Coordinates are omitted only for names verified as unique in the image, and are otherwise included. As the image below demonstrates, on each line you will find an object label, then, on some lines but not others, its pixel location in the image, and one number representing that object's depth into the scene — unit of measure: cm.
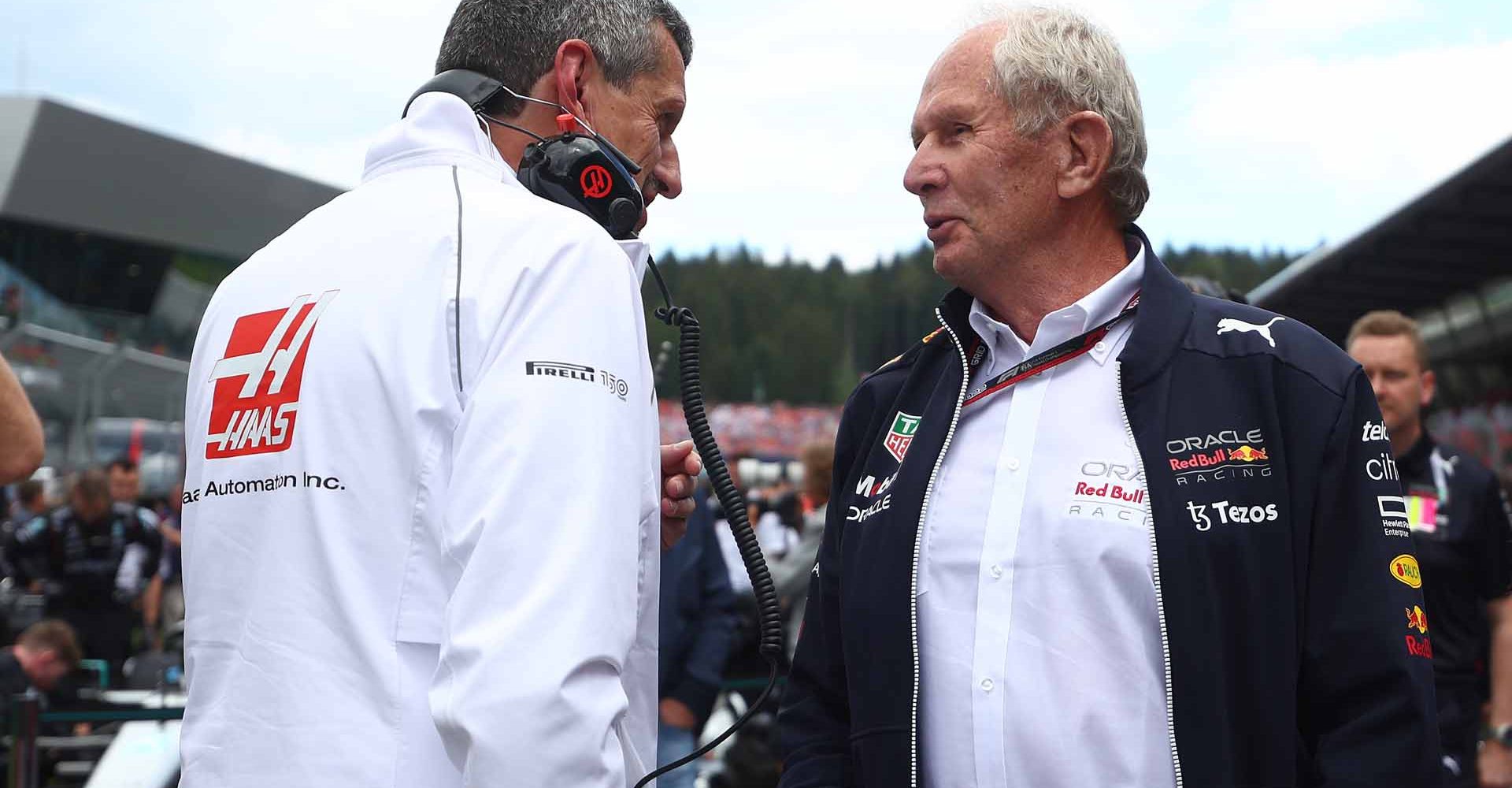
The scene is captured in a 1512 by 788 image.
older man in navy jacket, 220
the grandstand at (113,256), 2155
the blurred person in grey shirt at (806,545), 871
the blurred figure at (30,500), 1411
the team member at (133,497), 1257
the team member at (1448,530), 482
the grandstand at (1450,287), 1232
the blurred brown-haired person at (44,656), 734
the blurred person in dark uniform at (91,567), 1088
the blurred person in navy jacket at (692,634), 657
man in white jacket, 170
